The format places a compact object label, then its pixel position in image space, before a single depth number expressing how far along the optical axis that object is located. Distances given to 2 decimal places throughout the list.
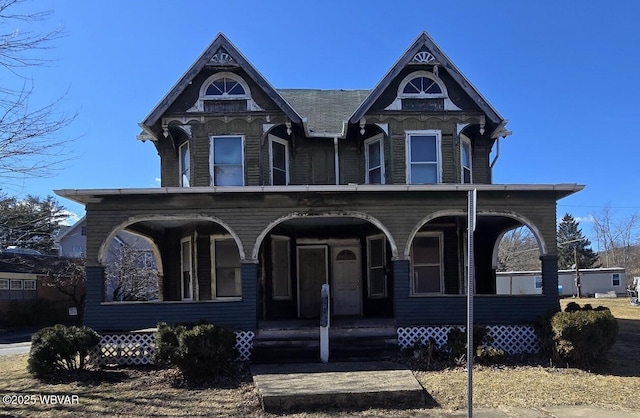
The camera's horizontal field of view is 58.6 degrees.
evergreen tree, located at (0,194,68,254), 15.34
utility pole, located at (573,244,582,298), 45.85
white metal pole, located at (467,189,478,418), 6.70
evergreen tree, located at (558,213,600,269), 70.06
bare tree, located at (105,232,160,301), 36.06
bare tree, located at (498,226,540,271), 58.44
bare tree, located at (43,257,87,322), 35.31
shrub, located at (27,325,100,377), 11.55
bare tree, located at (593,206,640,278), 83.50
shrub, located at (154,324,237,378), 11.15
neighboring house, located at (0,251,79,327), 35.59
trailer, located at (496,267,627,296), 51.19
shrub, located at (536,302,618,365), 11.72
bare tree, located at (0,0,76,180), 11.94
